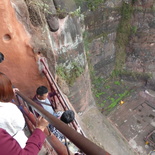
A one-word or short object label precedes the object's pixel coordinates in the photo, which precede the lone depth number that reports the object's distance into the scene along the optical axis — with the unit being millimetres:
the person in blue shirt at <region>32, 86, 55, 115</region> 2907
